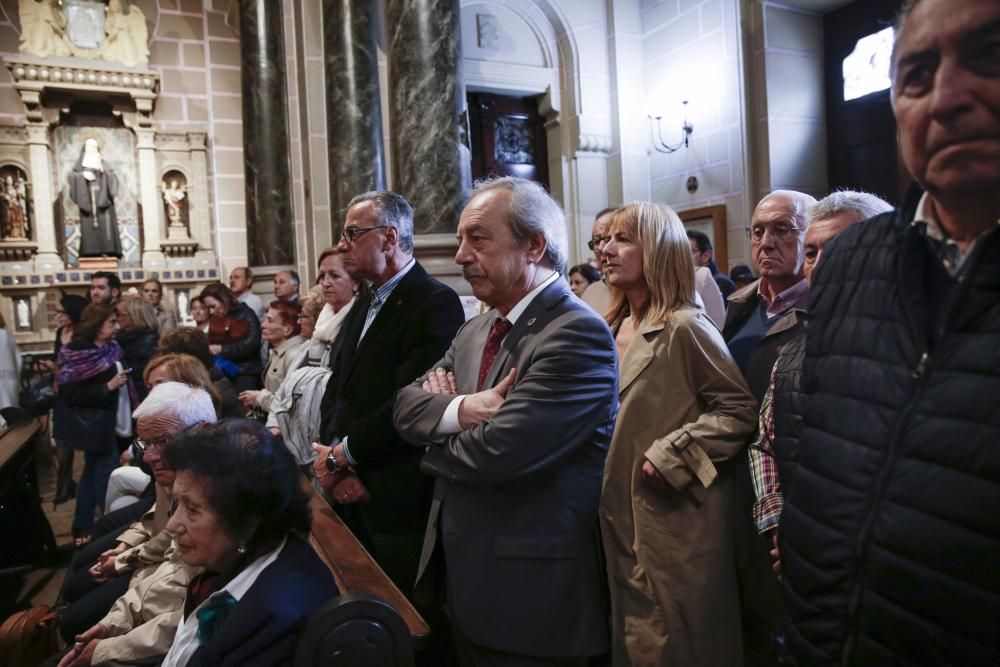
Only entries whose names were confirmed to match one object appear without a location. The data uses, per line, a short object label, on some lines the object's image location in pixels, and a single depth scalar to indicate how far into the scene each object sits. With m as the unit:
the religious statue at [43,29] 8.70
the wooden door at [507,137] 7.96
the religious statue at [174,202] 9.63
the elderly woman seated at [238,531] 1.52
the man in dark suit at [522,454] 1.64
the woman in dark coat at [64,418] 4.81
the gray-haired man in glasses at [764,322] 1.97
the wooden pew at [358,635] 1.35
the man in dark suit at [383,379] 2.34
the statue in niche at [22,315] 8.90
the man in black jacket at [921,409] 0.81
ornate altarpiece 8.85
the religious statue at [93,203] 9.19
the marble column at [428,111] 4.60
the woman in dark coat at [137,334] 4.93
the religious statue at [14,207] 8.88
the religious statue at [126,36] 9.15
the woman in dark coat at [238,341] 5.10
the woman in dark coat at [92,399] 4.63
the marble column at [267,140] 8.07
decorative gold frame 6.85
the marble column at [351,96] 5.80
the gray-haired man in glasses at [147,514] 2.52
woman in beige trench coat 1.86
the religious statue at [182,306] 9.59
